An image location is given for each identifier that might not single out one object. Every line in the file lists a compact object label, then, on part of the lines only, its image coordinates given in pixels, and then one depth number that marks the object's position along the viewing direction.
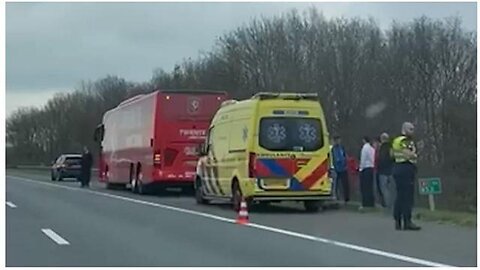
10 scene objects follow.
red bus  32.50
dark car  58.78
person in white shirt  23.38
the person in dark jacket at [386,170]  22.41
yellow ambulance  23.31
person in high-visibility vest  17.98
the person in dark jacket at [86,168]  43.53
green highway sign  22.47
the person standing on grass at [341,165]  24.81
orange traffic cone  20.51
